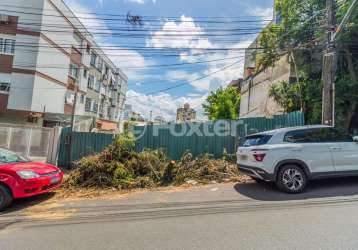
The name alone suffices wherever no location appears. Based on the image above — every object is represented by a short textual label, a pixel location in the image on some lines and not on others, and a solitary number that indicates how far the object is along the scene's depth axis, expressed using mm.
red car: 6062
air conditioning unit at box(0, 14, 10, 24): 20266
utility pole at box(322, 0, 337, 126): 8867
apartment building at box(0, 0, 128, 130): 20328
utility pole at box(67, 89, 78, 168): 10961
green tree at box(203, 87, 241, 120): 30406
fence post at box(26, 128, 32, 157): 12492
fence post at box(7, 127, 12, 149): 12672
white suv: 6543
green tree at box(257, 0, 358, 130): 10898
